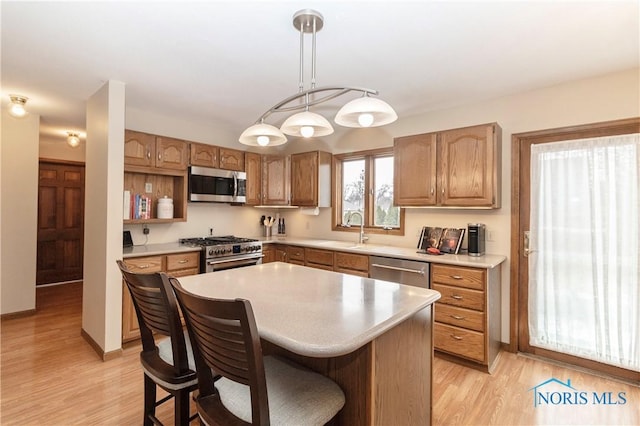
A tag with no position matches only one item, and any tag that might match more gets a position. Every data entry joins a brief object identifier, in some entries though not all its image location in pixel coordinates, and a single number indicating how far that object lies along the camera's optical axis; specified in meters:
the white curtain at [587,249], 2.49
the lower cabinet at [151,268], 2.96
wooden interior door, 5.29
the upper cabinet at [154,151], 3.32
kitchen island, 1.15
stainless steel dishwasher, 2.95
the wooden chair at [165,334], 1.34
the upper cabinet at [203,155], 3.85
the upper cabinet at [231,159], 4.16
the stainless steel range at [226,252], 3.50
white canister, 3.68
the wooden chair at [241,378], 0.98
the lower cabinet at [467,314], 2.66
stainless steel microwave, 3.83
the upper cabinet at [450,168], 2.90
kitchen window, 4.03
